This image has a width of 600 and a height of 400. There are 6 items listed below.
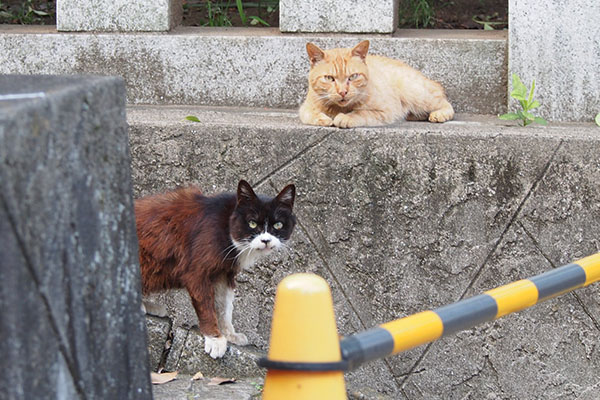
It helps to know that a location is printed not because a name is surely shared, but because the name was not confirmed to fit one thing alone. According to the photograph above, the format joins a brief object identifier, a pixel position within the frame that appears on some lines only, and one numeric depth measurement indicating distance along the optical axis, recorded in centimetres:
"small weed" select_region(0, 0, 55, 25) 701
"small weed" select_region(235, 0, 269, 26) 607
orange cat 468
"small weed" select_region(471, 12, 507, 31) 634
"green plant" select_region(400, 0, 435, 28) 678
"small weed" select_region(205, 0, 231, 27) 635
